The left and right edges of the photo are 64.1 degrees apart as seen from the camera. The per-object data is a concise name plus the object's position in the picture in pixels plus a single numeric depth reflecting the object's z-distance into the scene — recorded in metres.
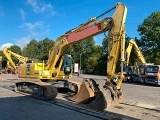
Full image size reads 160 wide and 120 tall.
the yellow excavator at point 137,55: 13.78
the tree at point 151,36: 21.02
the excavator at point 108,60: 5.17
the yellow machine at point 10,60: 16.27
